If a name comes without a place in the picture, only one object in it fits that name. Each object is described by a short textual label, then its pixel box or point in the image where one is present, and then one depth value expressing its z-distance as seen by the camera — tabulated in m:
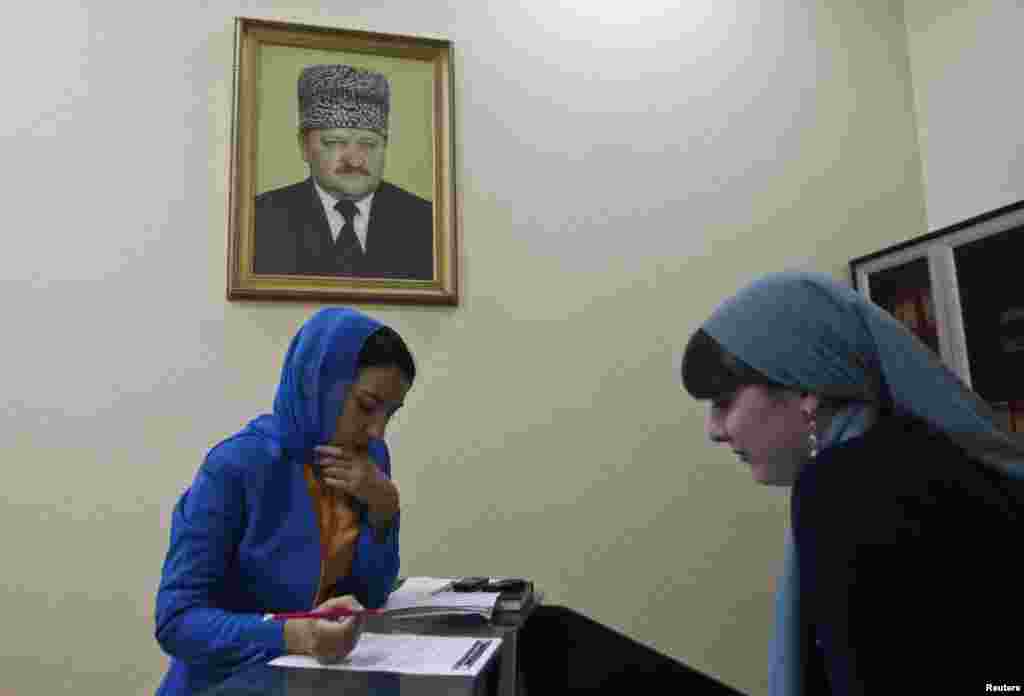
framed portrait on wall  1.83
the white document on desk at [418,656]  0.73
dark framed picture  1.78
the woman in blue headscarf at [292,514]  0.95
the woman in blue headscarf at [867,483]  0.58
